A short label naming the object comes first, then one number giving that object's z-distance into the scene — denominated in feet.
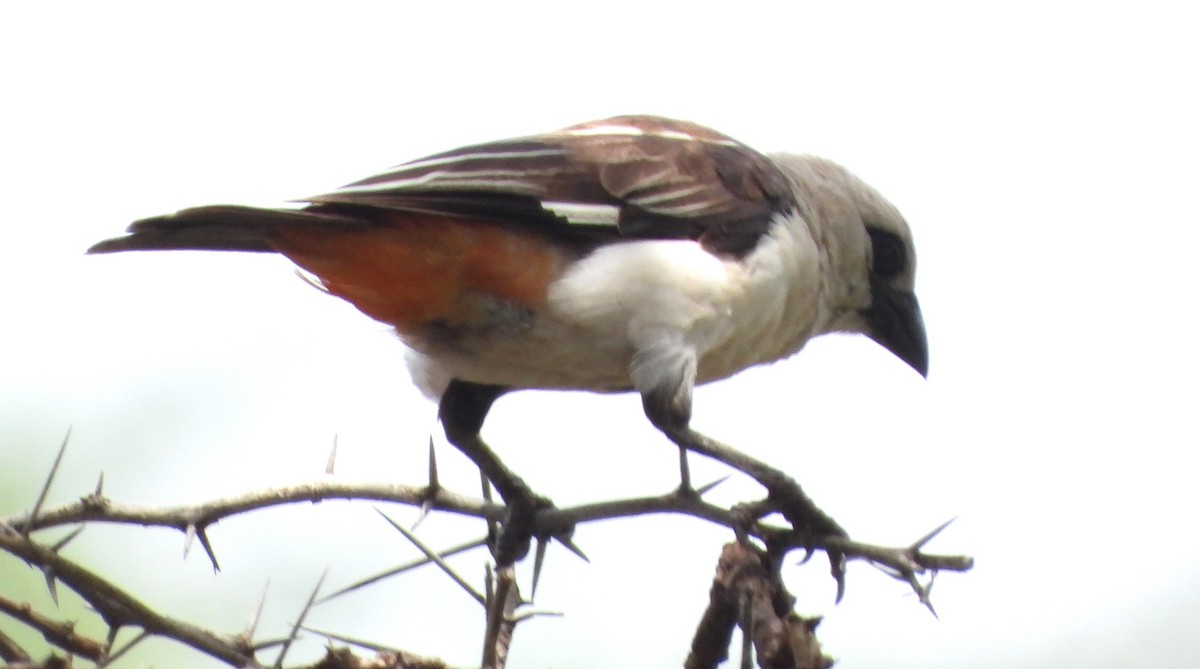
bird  27.96
